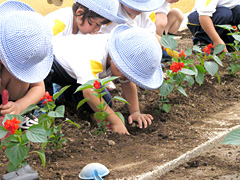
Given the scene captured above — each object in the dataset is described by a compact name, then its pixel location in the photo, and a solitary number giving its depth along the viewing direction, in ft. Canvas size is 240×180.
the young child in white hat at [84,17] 16.61
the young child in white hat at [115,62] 14.41
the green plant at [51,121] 11.30
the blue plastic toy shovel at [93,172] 10.99
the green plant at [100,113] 12.55
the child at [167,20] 23.55
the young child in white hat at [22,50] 12.11
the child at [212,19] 23.83
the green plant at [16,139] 10.00
